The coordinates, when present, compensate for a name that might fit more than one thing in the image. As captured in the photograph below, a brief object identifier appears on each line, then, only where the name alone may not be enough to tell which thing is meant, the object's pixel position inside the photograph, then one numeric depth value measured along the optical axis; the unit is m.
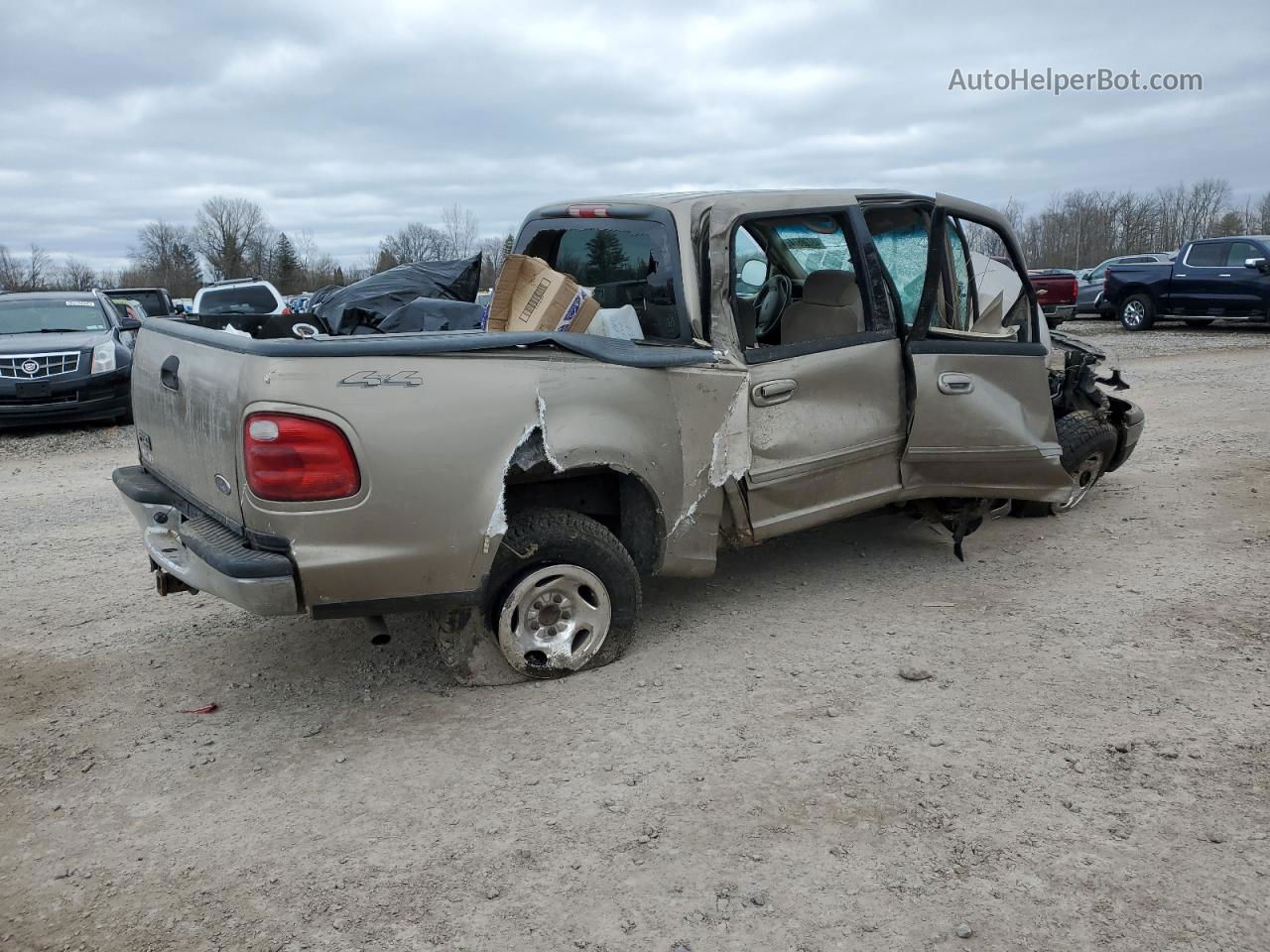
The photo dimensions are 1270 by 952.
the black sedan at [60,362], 10.64
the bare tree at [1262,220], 71.78
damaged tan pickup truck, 3.35
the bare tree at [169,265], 69.81
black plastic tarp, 5.19
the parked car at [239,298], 15.68
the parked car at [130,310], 13.89
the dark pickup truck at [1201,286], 18.12
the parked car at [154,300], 19.95
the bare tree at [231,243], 77.19
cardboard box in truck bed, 4.48
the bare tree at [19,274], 71.50
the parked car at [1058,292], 23.16
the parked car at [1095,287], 24.02
